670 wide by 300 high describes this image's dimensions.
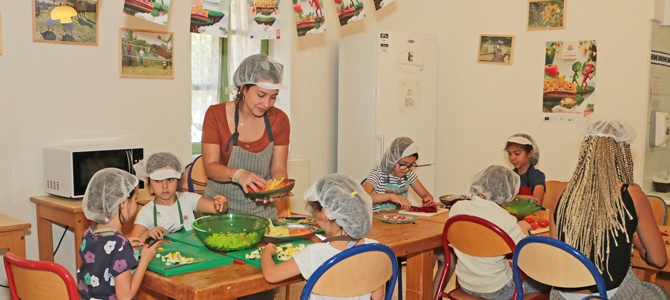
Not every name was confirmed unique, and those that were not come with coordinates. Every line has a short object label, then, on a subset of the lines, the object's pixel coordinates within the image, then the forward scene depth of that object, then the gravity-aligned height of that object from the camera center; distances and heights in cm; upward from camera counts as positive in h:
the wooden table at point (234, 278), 187 -59
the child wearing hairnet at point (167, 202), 273 -46
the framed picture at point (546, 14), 478 +80
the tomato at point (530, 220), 315 -59
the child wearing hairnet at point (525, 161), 399 -35
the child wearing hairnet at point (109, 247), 201 -50
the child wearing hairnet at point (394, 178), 357 -45
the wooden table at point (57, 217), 334 -66
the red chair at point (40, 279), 180 -56
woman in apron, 279 -14
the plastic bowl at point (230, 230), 224 -50
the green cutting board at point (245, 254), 212 -56
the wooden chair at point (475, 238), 257 -58
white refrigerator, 498 +10
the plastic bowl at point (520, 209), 323 -54
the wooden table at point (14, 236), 300 -68
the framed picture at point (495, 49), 505 +54
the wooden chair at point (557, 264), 218 -59
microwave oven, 345 -35
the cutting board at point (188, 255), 202 -56
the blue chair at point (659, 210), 356 -59
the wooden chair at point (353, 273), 193 -56
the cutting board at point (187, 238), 240 -56
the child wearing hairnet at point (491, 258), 272 -69
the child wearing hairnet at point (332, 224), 202 -42
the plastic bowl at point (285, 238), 244 -55
